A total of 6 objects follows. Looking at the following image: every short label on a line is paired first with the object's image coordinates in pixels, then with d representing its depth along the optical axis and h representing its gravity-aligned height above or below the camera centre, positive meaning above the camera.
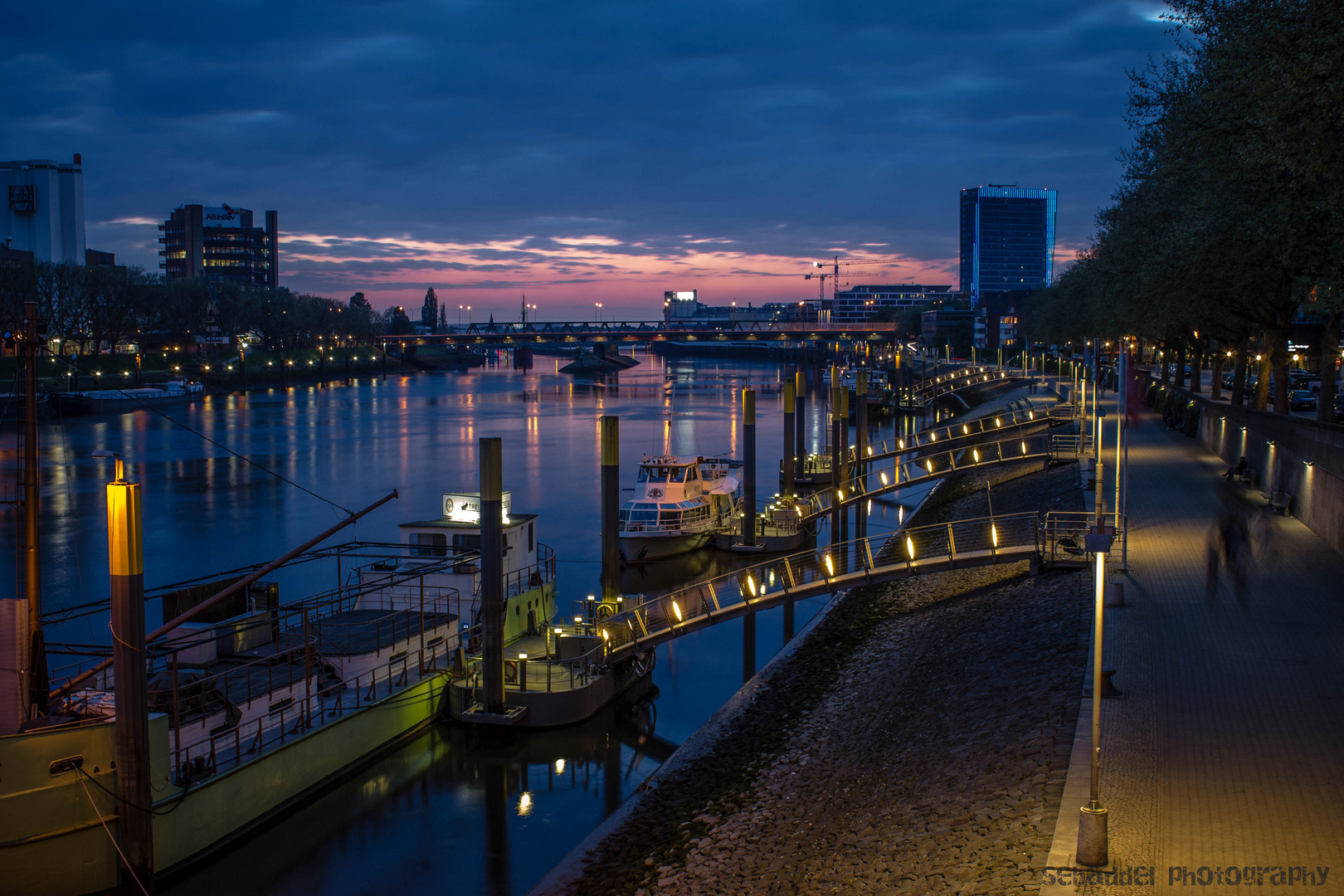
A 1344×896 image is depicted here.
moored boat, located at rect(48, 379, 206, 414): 93.56 -2.31
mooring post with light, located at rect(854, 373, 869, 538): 38.59 -3.69
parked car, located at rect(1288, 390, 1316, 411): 52.25 -1.18
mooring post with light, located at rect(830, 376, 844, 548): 37.59 -3.39
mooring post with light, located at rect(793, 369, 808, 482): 48.81 -1.88
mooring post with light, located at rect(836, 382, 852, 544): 44.72 -2.48
